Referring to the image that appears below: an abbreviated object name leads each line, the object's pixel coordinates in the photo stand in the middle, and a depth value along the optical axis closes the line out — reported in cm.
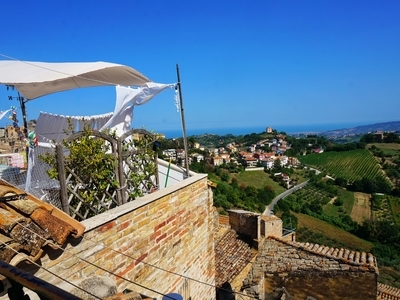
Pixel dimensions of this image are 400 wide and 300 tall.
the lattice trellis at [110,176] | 369
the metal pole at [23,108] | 566
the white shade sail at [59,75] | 448
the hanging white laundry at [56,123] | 533
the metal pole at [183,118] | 510
